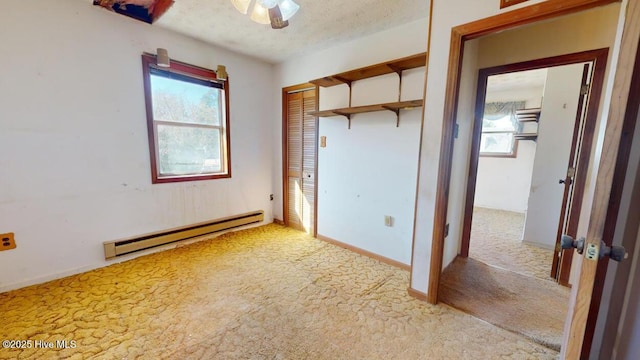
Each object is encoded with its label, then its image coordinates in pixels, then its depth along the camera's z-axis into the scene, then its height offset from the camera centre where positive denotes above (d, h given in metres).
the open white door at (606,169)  0.70 -0.03
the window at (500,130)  4.75 +0.50
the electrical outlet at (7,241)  1.92 -0.77
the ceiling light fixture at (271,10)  1.56 +0.91
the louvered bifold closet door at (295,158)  3.34 -0.11
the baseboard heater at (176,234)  2.43 -1.00
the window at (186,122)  2.58 +0.30
